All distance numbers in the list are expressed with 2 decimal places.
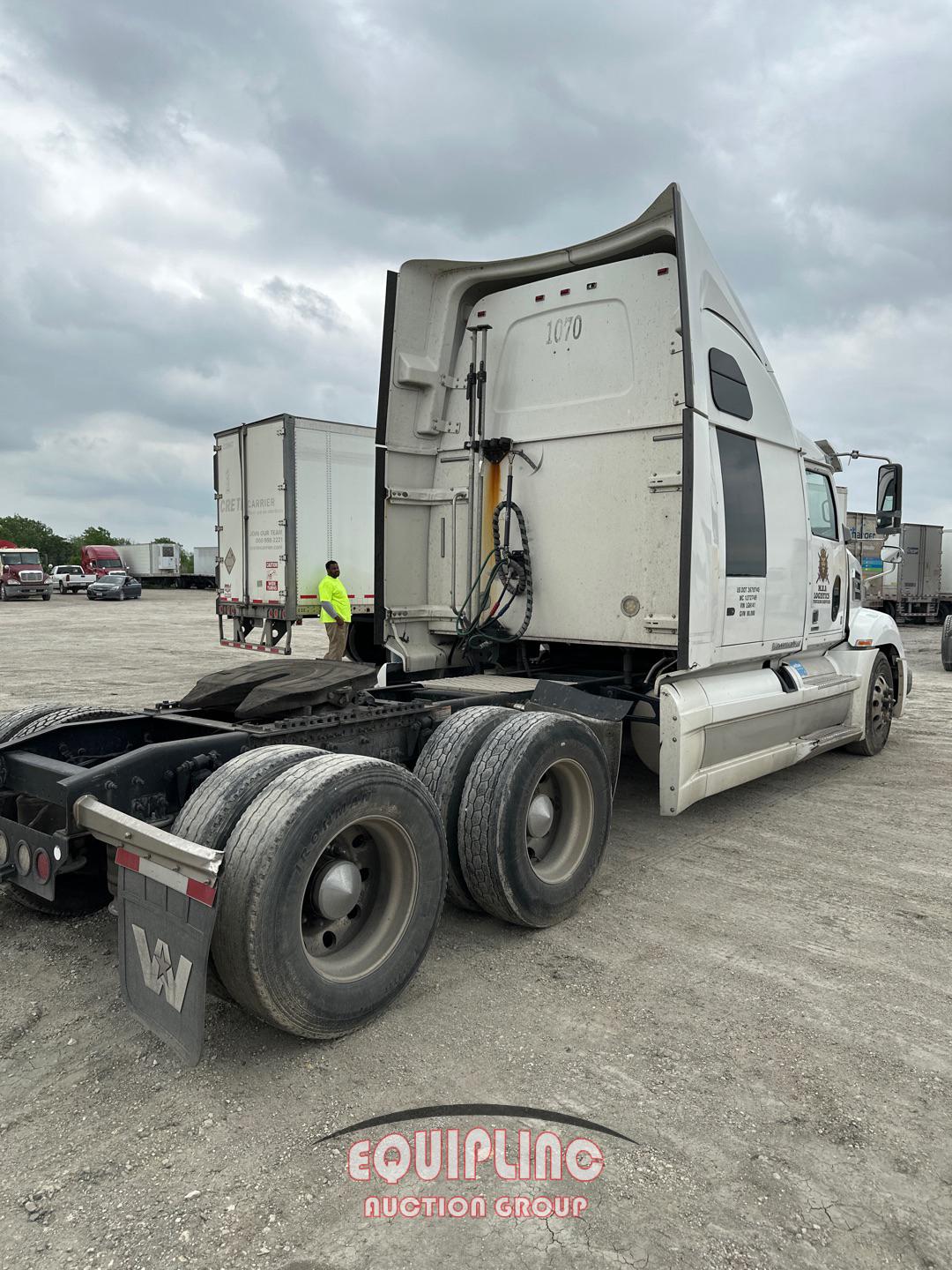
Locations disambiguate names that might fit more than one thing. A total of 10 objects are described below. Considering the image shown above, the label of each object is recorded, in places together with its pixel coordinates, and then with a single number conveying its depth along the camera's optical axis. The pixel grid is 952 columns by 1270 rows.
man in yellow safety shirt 12.20
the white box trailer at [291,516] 12.41
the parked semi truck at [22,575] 42.06
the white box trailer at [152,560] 57.53
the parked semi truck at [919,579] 28.62
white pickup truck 52.78
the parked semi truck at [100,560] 53.72
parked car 44.12
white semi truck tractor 2.99
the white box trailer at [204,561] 55.47
